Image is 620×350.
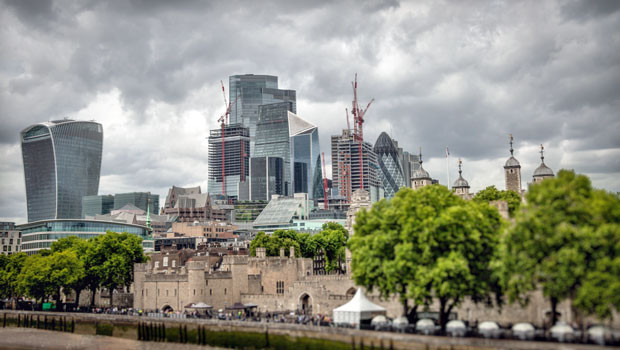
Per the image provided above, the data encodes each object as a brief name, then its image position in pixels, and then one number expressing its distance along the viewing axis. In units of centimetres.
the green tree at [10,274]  10288
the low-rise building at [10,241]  18794
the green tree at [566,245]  4166
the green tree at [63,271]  9275
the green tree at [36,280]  9356
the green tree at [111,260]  9612
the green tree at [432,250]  5209
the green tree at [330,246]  12924
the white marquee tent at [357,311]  6166
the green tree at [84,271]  9556
